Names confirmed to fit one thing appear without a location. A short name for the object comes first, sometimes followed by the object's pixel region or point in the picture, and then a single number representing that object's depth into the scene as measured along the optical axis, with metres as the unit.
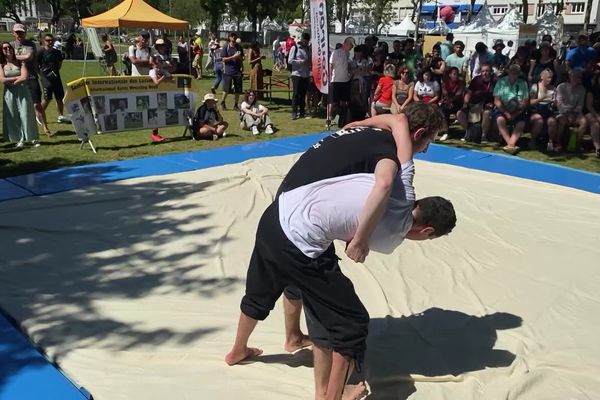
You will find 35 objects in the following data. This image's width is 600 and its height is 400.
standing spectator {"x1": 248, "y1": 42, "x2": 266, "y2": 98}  12.83
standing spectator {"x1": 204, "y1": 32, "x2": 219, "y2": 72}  18.43
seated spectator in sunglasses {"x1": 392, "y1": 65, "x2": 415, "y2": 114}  9.49
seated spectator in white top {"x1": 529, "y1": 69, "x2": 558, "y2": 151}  8.62
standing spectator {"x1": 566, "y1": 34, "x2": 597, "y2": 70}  10.42
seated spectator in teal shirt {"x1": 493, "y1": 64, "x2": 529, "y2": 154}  8.56
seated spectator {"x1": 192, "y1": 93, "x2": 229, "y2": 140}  8.91
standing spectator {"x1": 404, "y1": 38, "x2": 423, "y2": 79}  11.60
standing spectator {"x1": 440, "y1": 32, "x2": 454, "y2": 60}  13.11
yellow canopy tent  13.69
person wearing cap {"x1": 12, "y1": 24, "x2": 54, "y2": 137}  7.66
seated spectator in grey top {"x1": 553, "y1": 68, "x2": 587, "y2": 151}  8.37
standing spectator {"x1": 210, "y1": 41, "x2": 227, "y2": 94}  13.16
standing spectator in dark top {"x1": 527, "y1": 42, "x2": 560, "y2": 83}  9.59
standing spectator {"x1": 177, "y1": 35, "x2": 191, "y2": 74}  14.46
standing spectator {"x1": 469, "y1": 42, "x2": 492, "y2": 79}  10.96
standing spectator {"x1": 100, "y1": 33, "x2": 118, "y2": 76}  17.94
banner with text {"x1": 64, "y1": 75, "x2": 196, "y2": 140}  7.67
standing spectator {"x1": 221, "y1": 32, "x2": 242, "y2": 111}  12.20
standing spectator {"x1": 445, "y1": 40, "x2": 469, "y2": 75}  11.19
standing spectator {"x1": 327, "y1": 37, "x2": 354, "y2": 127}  10.33
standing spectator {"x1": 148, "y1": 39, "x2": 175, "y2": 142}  8.43
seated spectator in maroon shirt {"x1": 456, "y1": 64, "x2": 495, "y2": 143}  9.13
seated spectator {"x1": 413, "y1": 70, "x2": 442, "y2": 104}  9.44
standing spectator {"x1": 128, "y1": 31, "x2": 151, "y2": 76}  10.72
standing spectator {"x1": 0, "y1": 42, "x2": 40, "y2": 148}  7.57
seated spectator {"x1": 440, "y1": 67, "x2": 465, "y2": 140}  9.66
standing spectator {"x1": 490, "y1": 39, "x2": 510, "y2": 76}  11.16
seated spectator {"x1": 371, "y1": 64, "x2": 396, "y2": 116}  9.47
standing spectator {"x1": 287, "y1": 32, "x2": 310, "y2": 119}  11.23
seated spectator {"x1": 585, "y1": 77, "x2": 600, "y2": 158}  8.32
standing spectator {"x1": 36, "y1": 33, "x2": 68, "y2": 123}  9.28
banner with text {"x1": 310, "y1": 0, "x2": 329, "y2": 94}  9.65
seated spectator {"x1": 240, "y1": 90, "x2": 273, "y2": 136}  9.70
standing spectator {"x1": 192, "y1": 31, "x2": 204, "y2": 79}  18.72
